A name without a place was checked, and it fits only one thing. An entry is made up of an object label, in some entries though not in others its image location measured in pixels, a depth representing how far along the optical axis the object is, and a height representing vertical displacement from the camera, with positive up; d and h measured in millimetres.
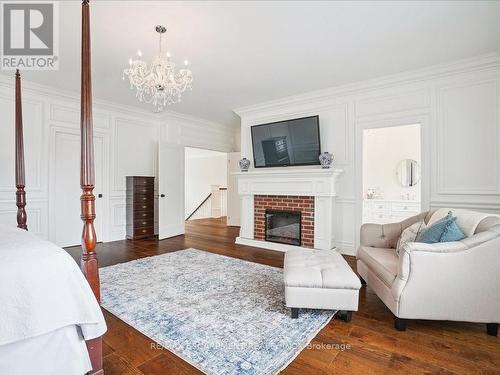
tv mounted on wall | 4305 +752
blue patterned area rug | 1647 -1056
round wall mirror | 5366 +280
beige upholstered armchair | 1823 -671
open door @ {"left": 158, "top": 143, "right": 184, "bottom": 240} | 5215 -80
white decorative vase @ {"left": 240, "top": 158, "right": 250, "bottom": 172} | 4977 +419
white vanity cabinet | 5297 -508
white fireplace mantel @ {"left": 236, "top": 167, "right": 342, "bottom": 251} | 4039 -77
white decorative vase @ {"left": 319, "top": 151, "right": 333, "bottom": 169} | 4031 +413
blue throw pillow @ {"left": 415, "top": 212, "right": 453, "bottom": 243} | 2049 -370
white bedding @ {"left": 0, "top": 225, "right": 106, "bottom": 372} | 1187 -521
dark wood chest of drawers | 5070 -415
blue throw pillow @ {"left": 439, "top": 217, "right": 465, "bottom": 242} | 1985 -370
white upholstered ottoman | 1991 -801
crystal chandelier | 2551 +1113
